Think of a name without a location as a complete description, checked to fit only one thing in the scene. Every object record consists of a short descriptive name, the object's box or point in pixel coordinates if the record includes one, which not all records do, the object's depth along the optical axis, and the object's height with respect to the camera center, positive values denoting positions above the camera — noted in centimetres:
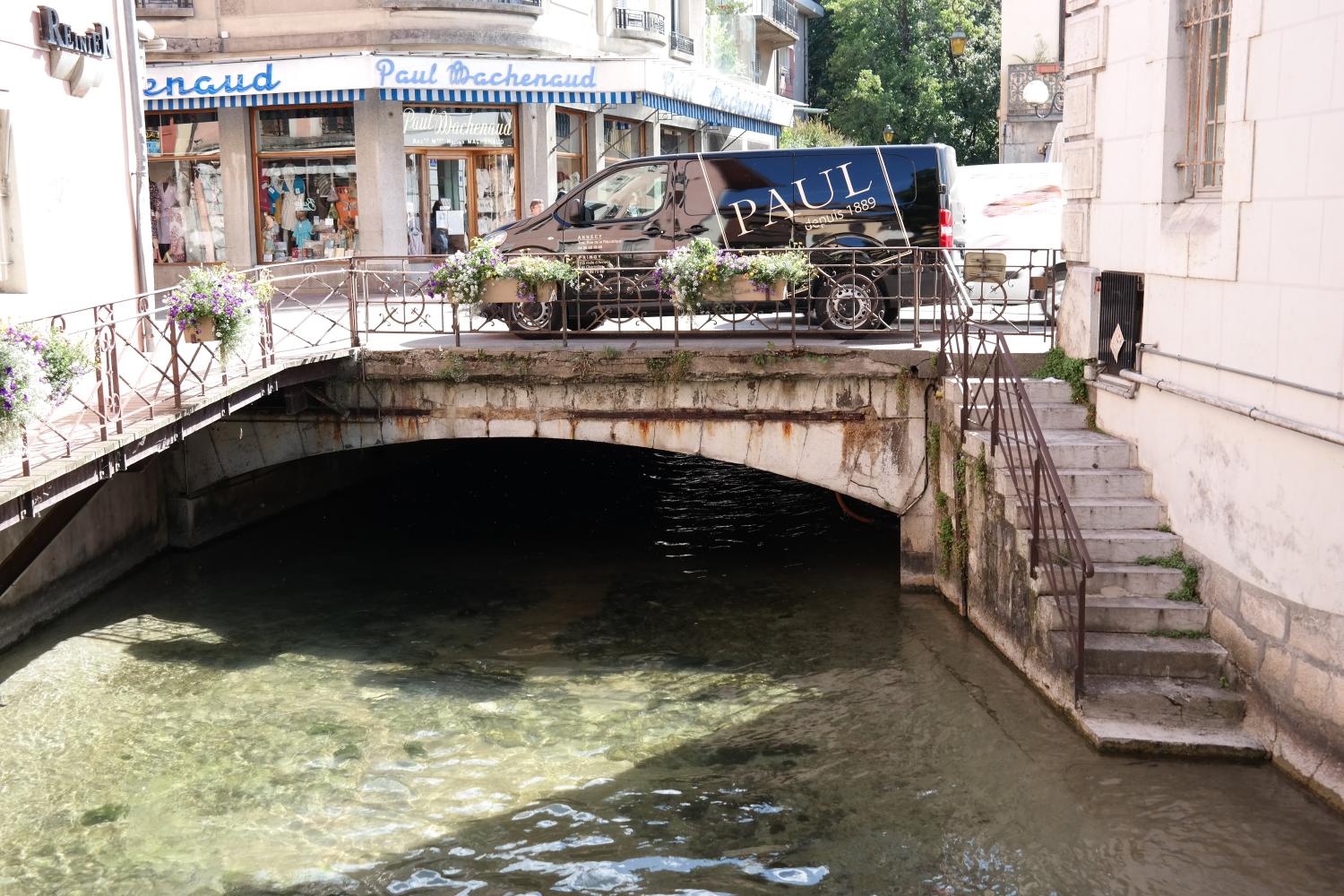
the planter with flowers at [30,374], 816 -72
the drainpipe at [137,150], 1388 +111
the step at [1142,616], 878 -234
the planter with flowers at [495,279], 1250 -21
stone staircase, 817 -244
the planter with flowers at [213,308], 1059 -40
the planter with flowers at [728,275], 1199 -18
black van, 1326 +41
